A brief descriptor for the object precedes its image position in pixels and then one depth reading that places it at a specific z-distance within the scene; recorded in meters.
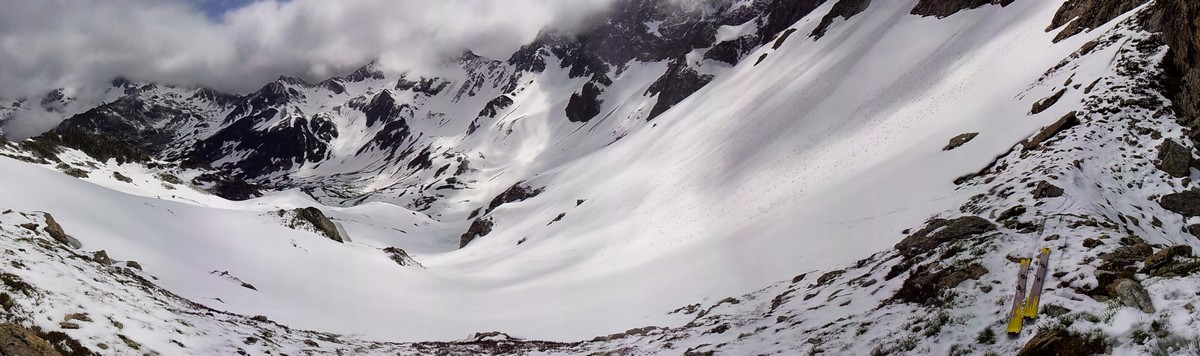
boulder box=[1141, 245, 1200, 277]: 8.48
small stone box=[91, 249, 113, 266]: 15.81
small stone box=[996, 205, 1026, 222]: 13.68
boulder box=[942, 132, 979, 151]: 23.34
